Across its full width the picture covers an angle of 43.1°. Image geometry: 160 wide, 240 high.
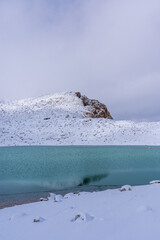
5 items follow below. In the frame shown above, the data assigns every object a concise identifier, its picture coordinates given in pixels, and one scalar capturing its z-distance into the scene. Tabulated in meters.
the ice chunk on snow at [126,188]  9.89
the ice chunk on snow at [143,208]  5.82
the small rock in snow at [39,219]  5.50
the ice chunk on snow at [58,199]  8.01
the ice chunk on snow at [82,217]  5.21
